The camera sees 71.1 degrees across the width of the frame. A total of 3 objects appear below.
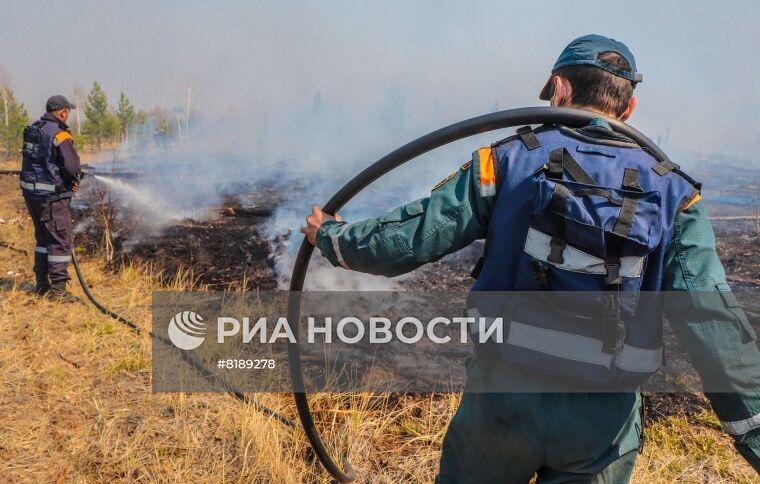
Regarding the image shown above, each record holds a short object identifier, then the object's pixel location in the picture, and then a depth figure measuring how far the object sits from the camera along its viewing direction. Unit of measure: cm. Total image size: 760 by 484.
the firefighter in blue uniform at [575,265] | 148
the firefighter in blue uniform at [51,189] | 560
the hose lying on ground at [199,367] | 346
